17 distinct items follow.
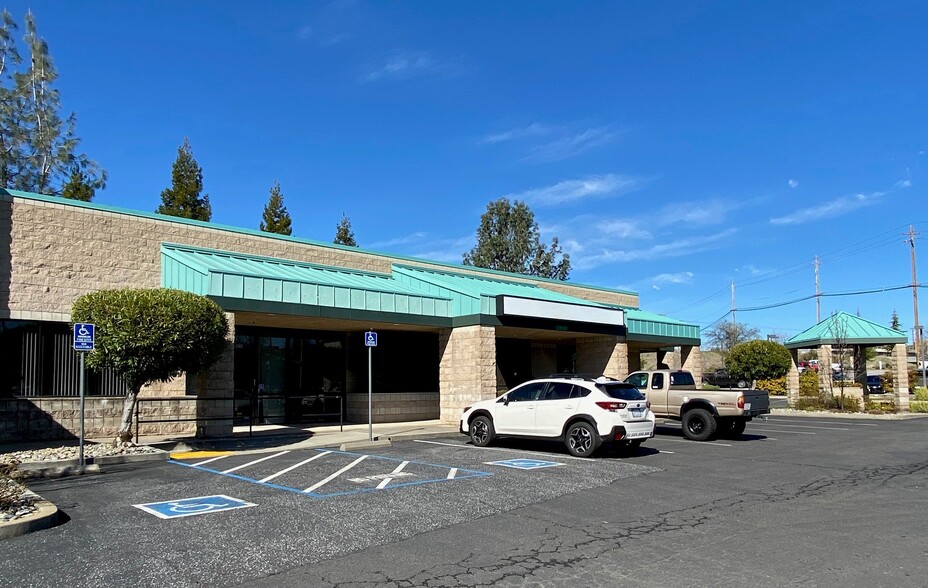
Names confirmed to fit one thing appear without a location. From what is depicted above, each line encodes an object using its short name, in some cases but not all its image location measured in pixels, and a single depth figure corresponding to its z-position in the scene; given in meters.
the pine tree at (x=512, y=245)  59.47
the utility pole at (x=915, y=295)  54.06
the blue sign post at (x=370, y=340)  16.73
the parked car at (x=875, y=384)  49.16
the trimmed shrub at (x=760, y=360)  38.28
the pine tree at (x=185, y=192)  42.88
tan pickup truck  17.88
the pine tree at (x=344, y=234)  51.94
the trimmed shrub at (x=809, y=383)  38.12
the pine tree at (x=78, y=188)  40.03
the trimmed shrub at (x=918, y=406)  32.88
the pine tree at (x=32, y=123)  39.06
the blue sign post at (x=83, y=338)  12.45
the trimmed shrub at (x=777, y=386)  50.98
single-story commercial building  17.33
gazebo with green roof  33.53
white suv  14.07
